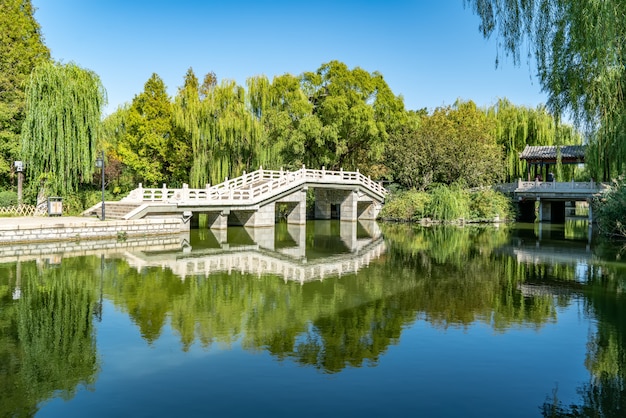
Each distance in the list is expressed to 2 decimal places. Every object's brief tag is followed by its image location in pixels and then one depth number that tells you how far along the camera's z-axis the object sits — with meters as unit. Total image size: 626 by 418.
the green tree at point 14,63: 23.94
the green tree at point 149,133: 29.86
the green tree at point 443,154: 32.94
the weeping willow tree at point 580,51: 11.13
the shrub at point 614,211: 21.17
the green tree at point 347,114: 31.20
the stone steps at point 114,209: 21.28
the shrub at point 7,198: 23.56
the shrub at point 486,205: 32.50
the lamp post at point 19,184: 23.84
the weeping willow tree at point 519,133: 36.72
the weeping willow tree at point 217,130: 28.61
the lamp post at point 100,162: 20.44
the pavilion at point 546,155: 30.37
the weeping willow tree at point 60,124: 22.47
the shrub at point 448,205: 31.25
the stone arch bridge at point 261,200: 22.14
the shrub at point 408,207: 32.27
